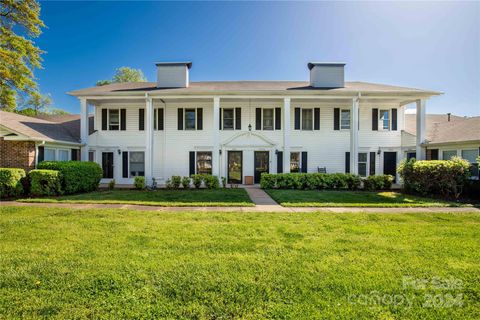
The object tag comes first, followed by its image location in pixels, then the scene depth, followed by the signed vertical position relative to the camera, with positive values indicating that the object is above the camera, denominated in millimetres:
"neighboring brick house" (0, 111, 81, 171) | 10500 +913
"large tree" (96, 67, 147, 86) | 30266 +10986
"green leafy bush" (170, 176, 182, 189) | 12664 -1116
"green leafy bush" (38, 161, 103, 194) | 10344 -595
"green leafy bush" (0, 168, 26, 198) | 9148 -833
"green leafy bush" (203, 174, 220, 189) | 12453 -1104
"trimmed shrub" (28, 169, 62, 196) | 9586 -858
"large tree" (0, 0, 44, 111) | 14645 +7583
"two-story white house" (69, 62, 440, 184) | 14844 +1757
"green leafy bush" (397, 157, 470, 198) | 9898 -688
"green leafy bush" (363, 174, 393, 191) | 12523 -1128
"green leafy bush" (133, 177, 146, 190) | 12265 -1129
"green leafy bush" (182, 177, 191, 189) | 12512 -1135
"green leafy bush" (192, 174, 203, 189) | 12398 -1001
